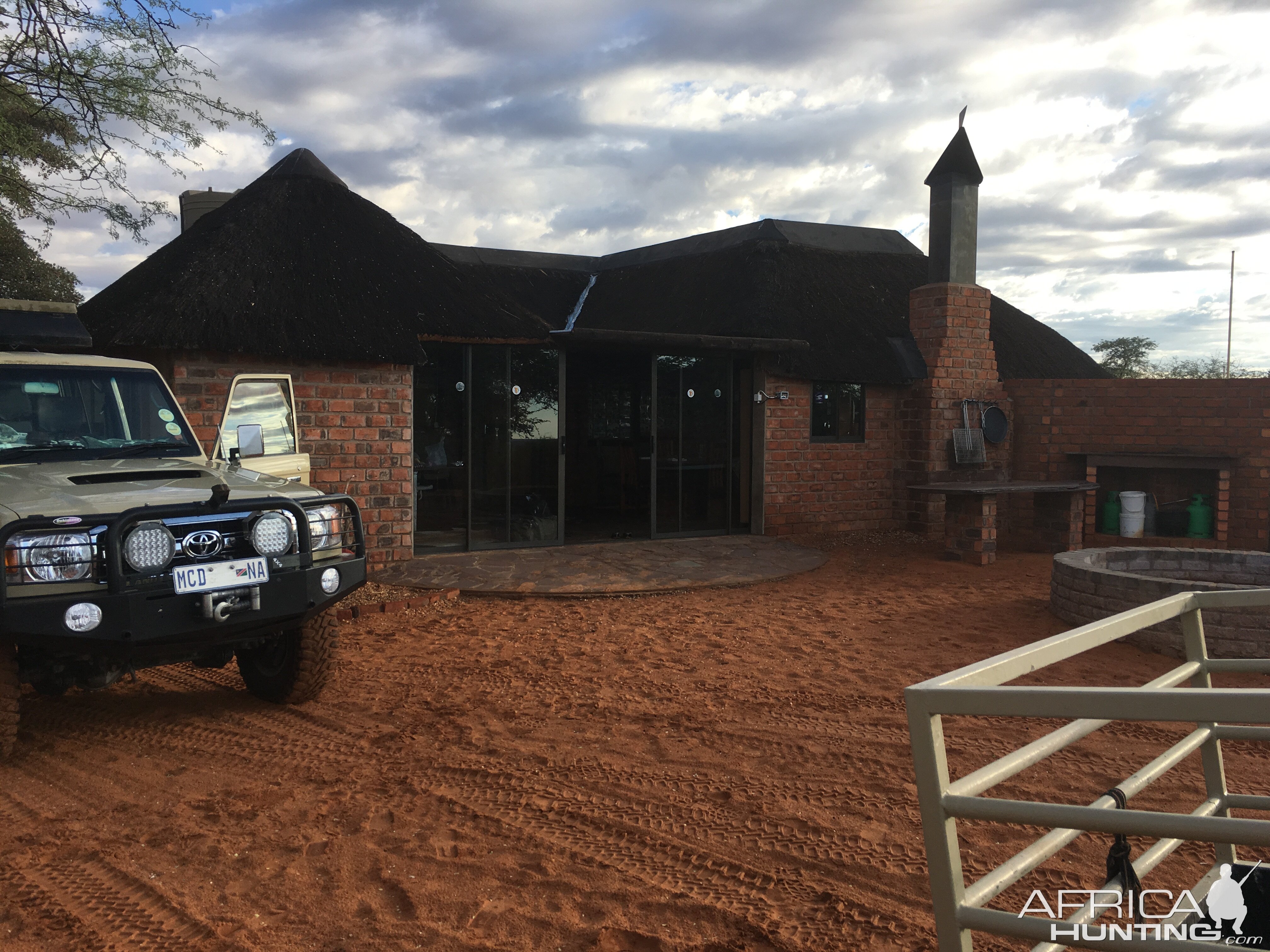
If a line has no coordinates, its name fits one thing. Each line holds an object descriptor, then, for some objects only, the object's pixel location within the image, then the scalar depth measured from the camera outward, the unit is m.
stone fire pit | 6.48
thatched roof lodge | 9.21
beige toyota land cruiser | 4.00
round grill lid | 13.42
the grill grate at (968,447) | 13.10
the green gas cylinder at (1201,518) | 11.98
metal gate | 1.45
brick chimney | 13.15
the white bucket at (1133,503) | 12.30
